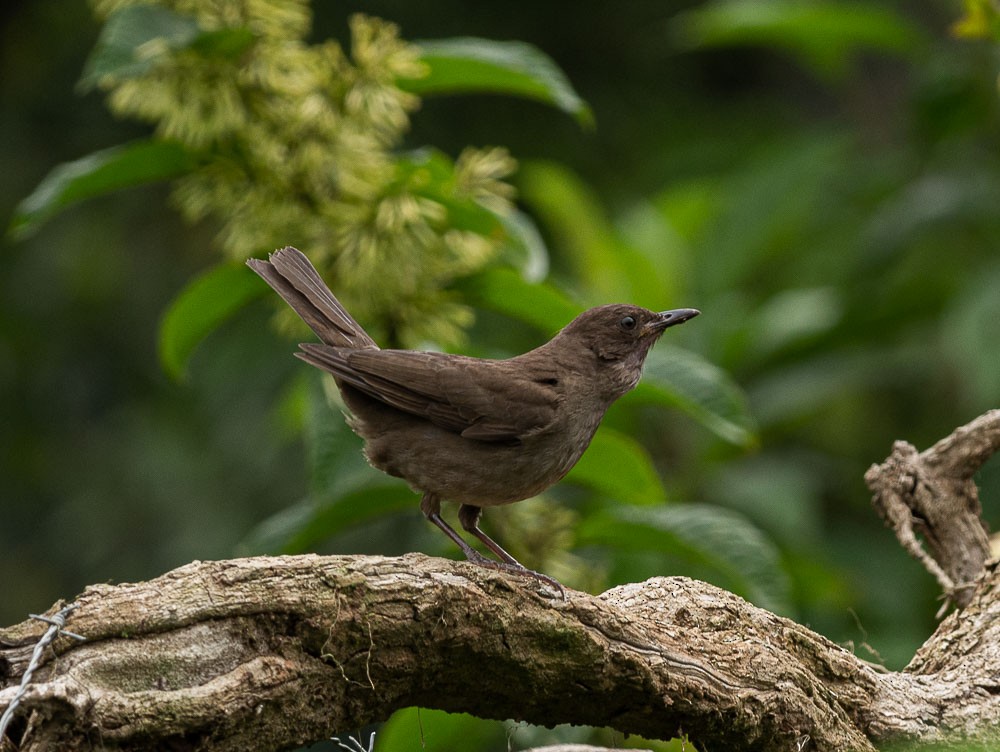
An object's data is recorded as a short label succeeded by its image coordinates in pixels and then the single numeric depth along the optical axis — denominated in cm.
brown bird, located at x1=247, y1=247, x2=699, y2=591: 747
